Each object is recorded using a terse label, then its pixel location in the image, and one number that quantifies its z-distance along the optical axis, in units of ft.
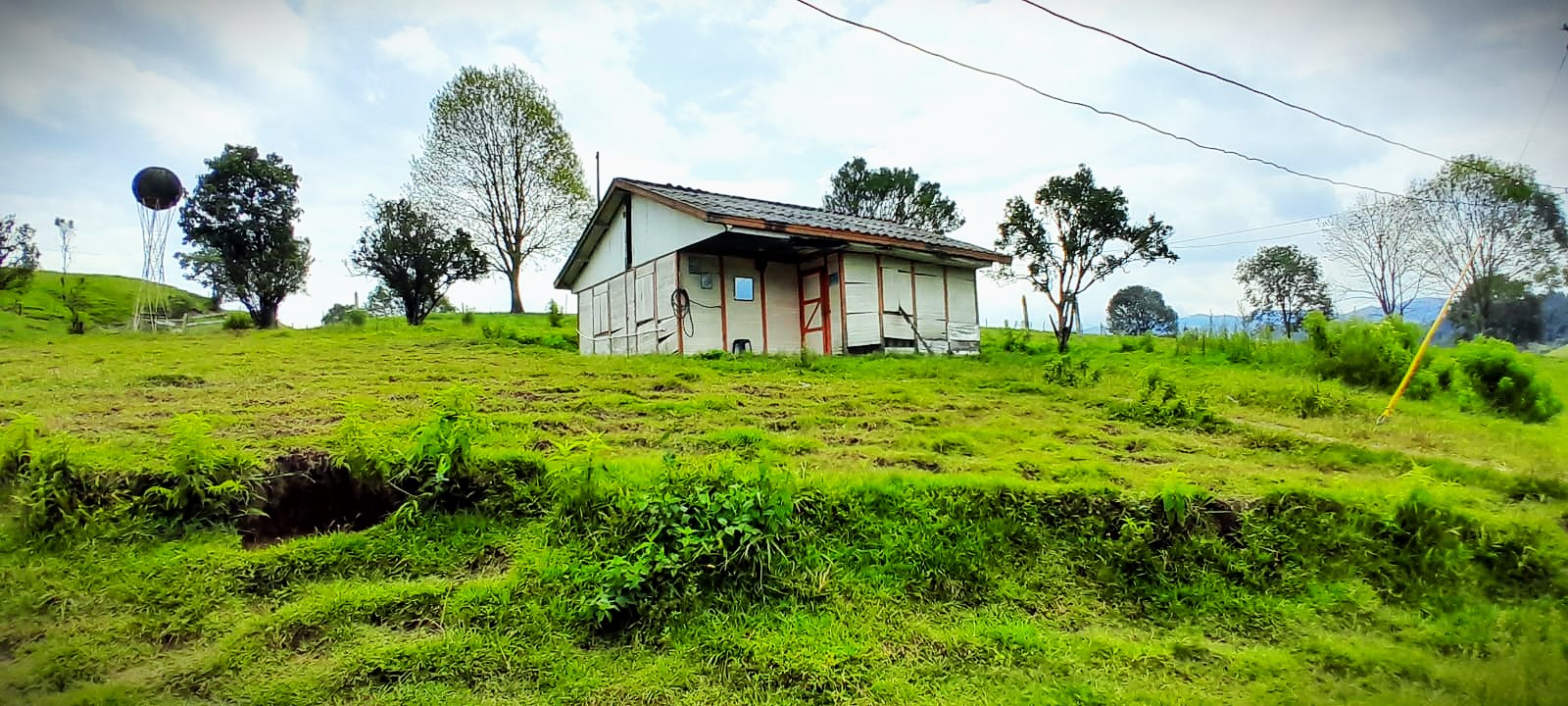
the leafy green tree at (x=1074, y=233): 61.57
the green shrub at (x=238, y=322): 60.39
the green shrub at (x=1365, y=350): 34.50
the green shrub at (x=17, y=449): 12.65
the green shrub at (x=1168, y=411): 24.88
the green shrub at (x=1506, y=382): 27.96
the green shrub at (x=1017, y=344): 56.59
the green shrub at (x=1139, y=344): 57.00
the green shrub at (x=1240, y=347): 46.78
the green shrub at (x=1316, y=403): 27.94
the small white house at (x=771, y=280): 46.83
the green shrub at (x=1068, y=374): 33.45
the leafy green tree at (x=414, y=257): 68.69
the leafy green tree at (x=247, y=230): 68.33
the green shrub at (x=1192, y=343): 51.52
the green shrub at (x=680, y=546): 10.88
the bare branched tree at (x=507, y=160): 92.84
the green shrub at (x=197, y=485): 12.28
